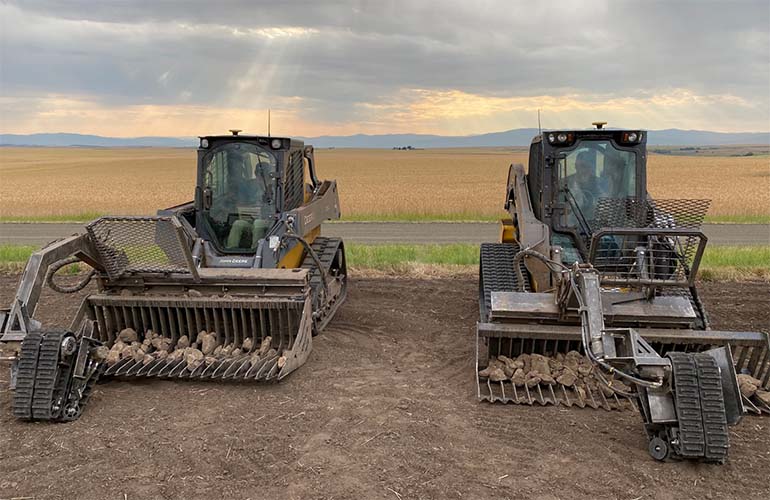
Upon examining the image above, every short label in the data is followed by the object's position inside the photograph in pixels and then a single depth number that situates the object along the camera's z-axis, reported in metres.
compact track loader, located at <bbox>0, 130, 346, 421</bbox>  5.43
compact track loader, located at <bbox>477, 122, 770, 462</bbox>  4.57
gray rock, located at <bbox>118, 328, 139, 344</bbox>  6.78
